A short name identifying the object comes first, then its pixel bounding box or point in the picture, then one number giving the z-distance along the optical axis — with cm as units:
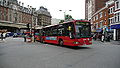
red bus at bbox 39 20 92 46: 721
